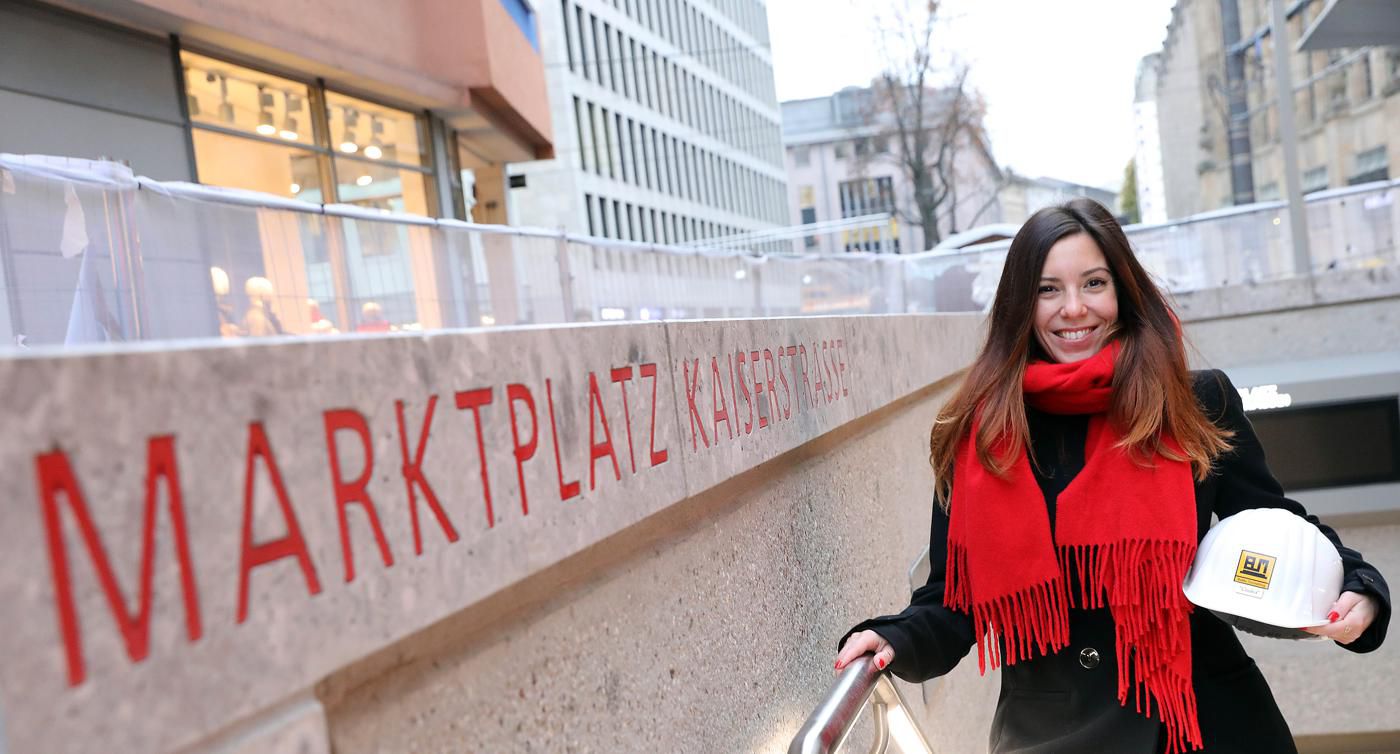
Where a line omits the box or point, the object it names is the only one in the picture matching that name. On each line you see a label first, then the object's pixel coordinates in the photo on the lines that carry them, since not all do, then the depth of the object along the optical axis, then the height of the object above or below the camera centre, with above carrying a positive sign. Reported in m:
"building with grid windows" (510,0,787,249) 48.94 +9.64
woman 2.48 -0.54
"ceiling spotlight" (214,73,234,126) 11.84 +2.61
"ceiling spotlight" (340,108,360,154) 14.59 +2.71
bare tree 33.53 +5.26
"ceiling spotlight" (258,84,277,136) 12.55 +2.65
